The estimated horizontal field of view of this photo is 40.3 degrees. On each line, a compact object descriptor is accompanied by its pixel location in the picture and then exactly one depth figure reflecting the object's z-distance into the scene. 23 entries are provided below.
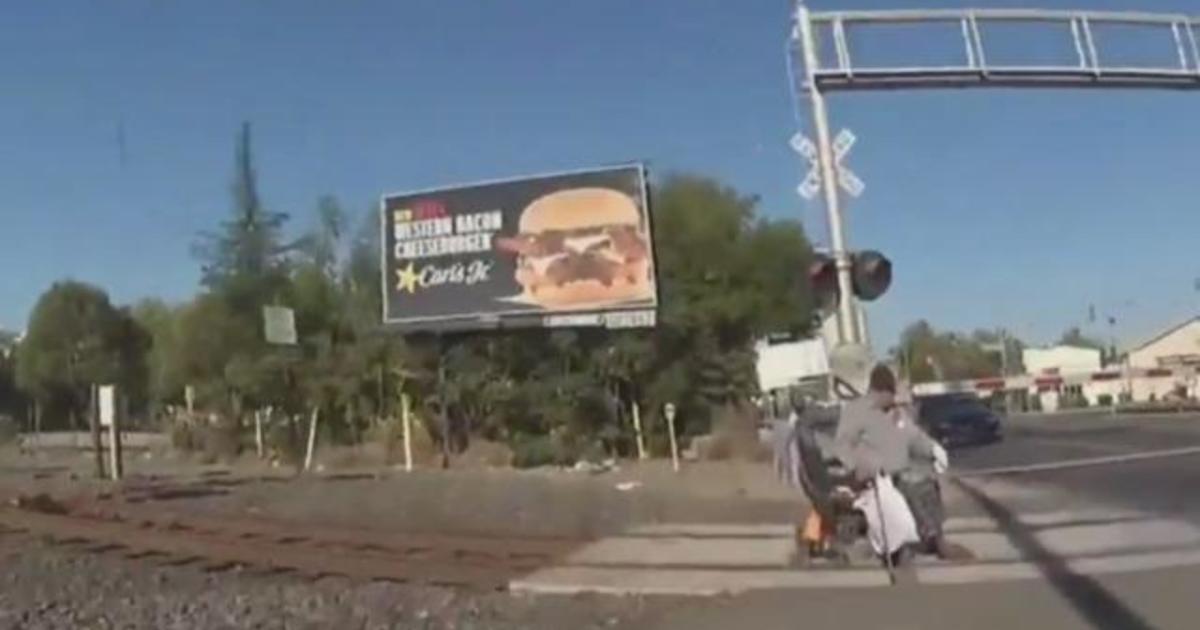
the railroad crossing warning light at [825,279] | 15.20
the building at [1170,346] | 139.25
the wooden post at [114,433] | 35.88
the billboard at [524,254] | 42.97
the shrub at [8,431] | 78.56
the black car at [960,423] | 47.72
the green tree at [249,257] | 60.72
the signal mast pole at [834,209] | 15.12
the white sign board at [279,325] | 47.28
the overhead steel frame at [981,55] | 18.77
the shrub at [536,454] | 40.92
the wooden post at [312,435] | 44.39
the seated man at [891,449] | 13.83
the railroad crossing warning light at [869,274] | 15.13
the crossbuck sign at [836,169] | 15.91
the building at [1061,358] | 152.34
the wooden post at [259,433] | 53.58
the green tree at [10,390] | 112.81
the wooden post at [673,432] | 38.64
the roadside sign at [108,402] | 37.50
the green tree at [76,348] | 101.56
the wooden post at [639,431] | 44.44
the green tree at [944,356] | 148.75
